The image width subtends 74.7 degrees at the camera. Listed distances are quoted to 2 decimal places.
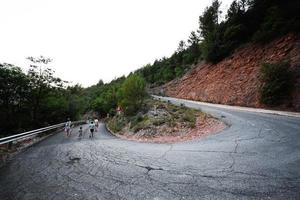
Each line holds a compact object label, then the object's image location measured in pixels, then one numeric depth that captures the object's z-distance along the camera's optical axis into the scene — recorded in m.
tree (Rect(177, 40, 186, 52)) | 83.81
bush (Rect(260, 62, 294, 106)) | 21.02
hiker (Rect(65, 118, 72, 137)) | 18.58
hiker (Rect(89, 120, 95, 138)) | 18.36
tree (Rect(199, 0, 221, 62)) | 39.88
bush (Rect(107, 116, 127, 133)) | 25.27
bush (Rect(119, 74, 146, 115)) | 26.50
